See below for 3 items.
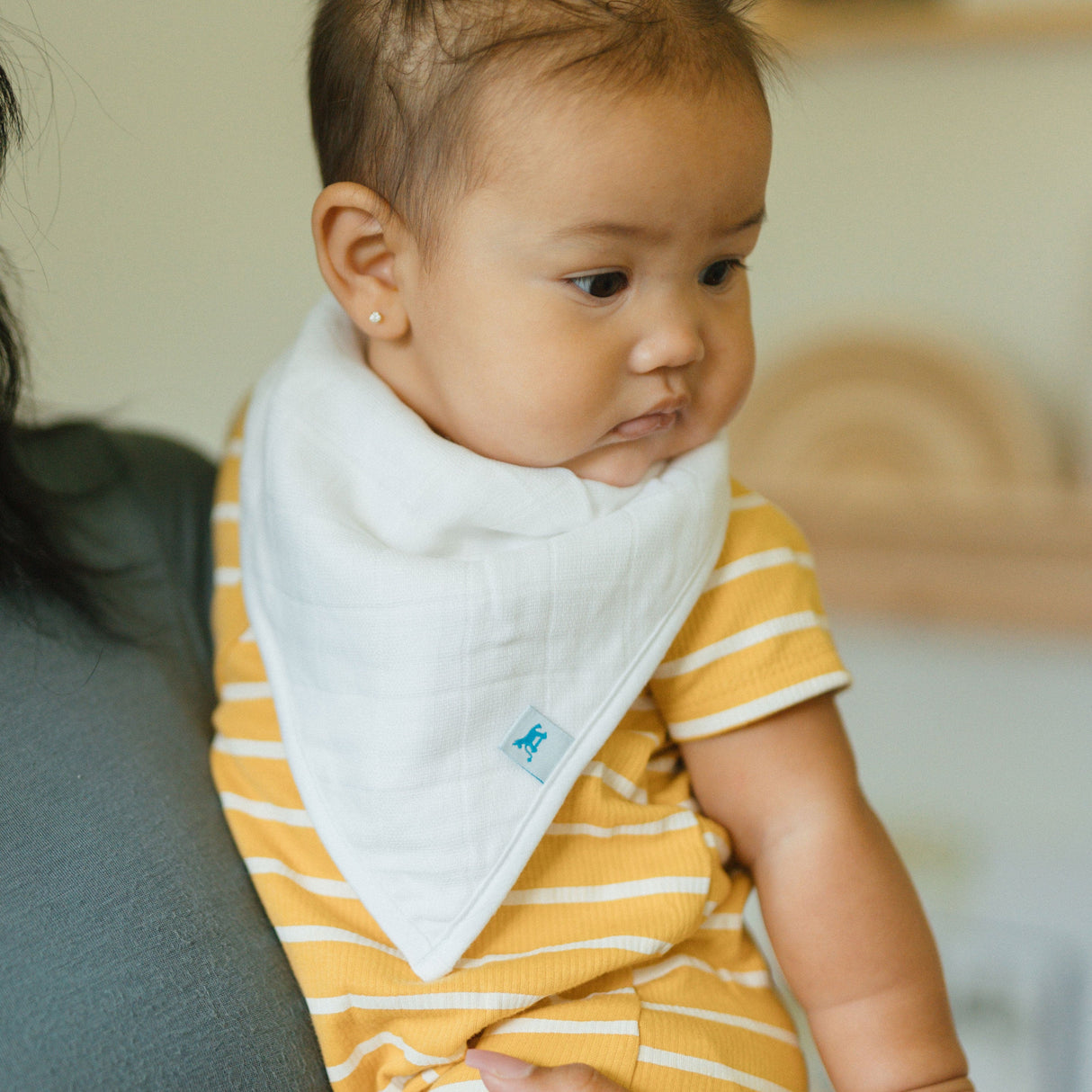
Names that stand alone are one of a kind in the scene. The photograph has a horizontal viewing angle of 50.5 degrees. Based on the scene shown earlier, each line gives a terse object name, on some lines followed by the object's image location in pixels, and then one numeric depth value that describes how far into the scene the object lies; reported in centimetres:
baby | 63
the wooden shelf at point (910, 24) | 201
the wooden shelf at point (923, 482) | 208
